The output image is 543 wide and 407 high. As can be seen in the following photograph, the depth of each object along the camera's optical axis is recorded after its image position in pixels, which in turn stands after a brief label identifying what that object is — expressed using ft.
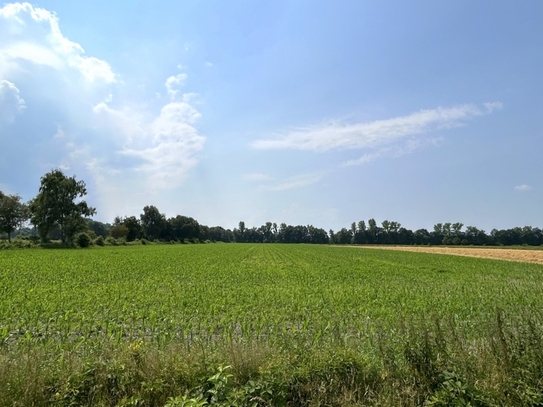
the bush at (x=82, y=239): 204.44
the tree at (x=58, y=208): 203.21
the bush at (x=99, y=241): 230.79
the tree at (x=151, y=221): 405.41
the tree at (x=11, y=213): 224.53
